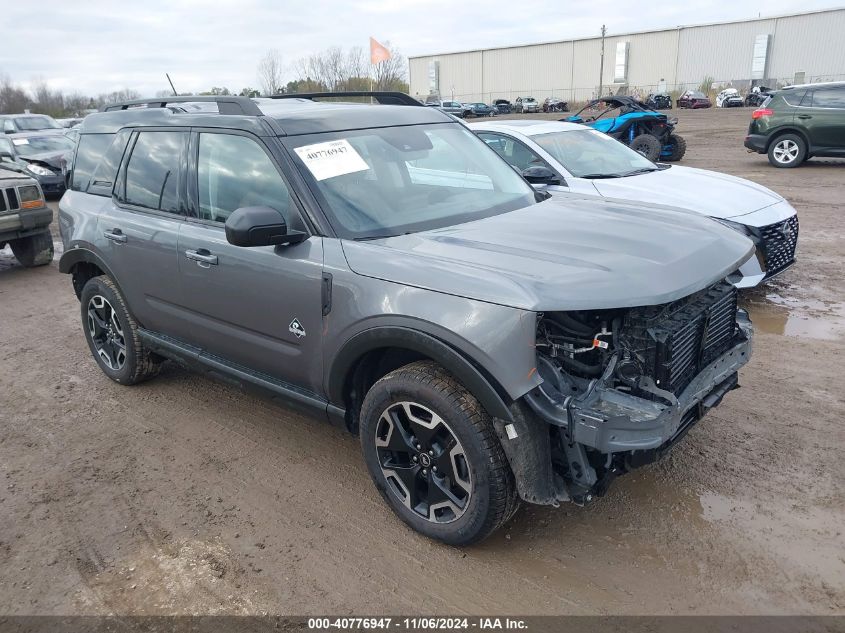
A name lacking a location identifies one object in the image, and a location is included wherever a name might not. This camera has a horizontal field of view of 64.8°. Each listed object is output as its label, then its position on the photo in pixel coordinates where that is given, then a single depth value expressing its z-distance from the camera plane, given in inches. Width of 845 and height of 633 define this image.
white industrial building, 2241.6
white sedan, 235.3
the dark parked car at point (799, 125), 533.6
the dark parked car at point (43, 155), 568.1
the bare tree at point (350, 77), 2251.2
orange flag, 653.3
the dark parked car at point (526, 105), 2191.2
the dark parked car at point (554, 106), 2161.7
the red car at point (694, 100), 1851.6
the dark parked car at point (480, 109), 2034.7
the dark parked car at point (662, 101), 1755.0
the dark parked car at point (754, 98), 1800.6
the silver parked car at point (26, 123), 707.4
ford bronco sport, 103.7
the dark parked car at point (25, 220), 324.2
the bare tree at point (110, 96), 2016.6
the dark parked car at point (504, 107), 2166.6
